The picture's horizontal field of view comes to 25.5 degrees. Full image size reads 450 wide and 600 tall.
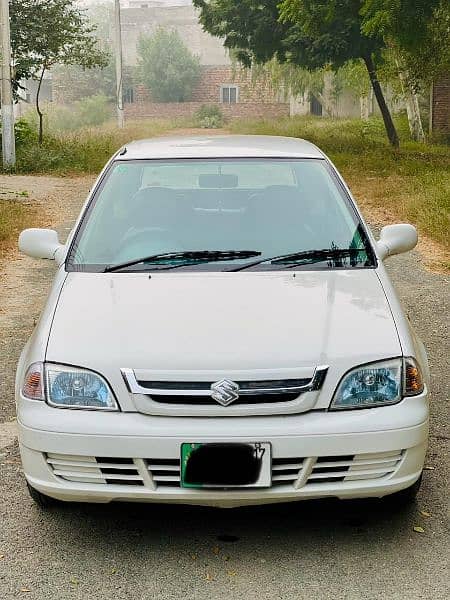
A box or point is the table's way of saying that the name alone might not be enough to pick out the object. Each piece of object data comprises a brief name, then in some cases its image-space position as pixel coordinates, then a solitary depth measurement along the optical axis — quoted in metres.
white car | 3.48
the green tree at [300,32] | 23.27
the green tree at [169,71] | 70.62
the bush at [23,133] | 25.69
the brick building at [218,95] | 67.19
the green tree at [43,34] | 24.69
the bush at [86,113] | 66.56
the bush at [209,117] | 60.62
